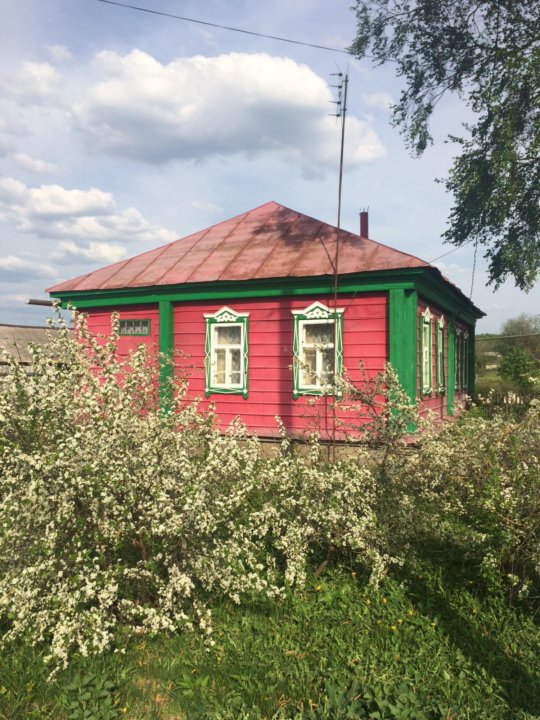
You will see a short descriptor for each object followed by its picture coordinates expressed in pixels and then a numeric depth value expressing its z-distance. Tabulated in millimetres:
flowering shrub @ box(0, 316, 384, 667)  3973
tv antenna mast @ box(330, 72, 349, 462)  7733
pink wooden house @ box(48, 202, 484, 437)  9992
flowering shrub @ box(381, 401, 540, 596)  4859
